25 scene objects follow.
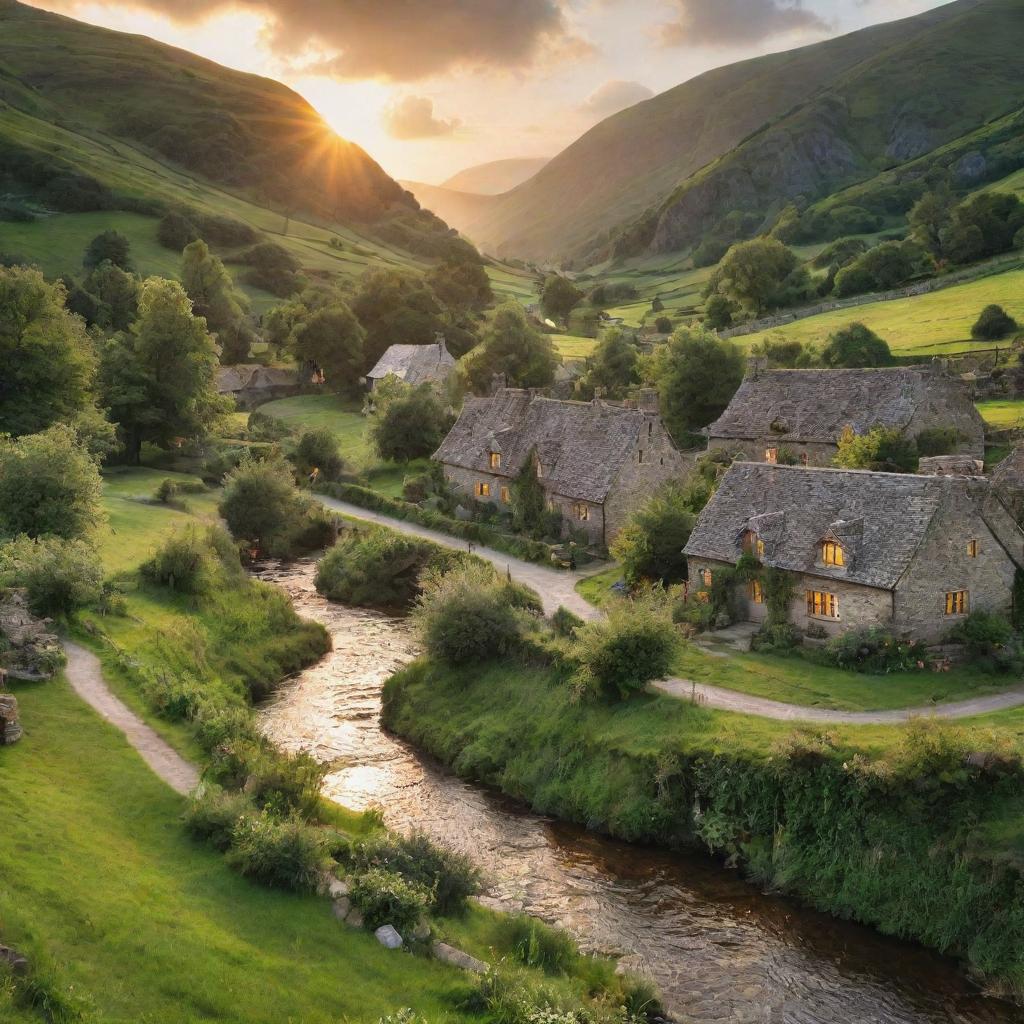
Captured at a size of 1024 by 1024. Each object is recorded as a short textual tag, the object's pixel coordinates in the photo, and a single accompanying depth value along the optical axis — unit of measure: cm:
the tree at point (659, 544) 4812
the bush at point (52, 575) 3812
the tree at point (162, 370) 8162
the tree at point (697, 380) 7819
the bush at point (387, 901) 2228
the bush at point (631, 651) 3509
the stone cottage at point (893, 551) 3719
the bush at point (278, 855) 2297
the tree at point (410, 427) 8506
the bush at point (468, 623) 4072
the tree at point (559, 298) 16988
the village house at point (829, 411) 5822
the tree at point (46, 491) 4406
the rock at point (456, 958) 2155
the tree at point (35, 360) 6812
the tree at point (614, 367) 9506
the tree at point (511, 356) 10288
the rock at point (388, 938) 2150
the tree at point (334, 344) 11975
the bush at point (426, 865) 2436
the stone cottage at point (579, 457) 5800
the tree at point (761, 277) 12812
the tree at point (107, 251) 14425
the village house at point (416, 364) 11506
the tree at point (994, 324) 7956
